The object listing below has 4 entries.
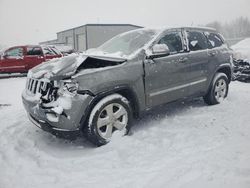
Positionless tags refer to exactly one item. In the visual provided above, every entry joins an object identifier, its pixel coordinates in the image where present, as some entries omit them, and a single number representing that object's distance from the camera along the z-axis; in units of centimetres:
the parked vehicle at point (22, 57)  957
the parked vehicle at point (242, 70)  701
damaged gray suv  272
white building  2182
